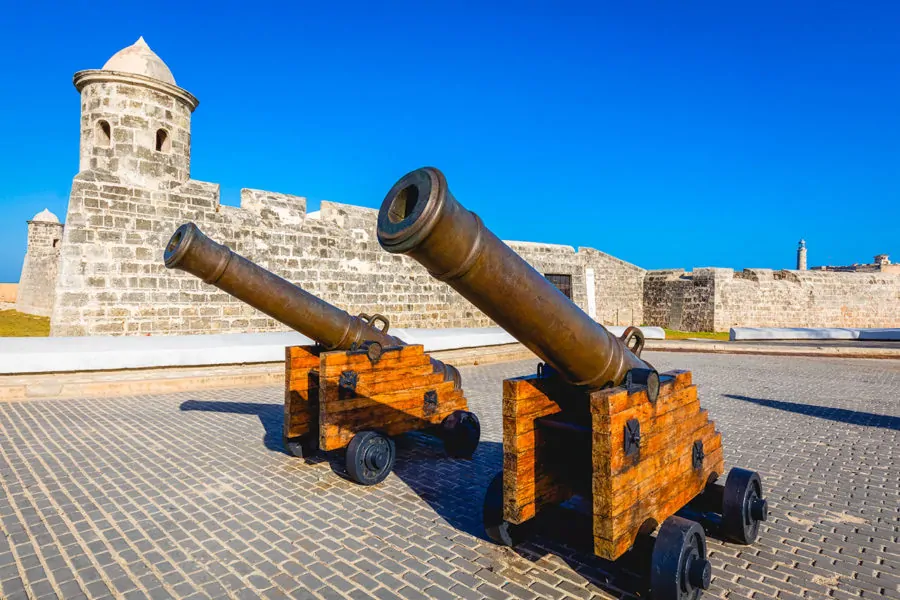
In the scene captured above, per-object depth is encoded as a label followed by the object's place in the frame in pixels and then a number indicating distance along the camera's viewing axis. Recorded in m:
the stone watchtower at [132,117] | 9.65
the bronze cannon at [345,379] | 4.15
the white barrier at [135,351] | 7.26
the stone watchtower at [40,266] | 21.62
